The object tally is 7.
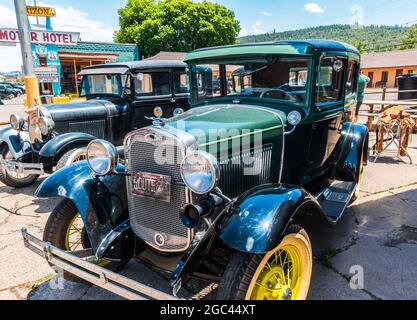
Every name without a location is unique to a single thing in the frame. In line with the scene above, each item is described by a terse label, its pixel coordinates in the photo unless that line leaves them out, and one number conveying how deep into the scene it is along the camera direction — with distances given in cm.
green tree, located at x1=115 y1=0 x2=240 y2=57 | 3002
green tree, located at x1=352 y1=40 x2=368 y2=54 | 6081
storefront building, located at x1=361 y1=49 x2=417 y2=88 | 3341
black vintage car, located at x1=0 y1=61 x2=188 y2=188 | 453
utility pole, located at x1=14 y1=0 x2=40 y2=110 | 638
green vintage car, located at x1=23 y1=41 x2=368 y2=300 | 195
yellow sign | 1173
